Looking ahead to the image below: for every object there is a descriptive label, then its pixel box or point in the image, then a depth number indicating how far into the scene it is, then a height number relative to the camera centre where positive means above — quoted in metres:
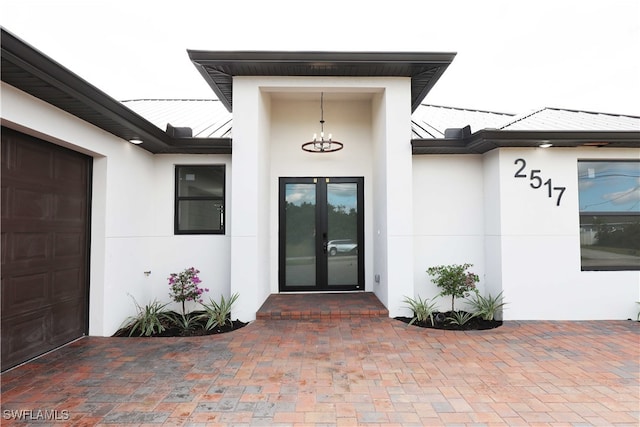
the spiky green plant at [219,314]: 4.77 -1.32
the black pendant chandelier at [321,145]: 5.94 +1.49
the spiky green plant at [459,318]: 4.90 -1.42
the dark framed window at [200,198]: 5.78 +0.45
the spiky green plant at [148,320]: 4.63 -1.42
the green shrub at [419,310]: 4.96 -1.31
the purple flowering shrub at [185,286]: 5.05 -0.95
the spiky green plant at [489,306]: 5.11 -1.29
